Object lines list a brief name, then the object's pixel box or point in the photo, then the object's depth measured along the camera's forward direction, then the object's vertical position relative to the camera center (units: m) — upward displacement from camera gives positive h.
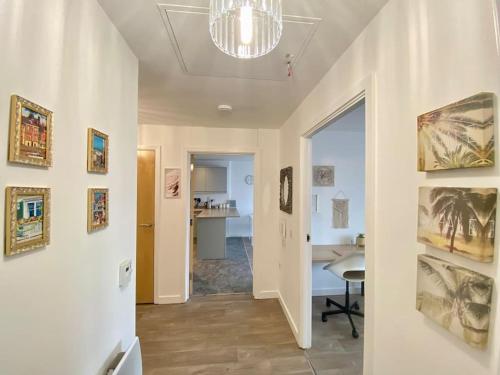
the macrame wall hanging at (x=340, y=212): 3.33 -0.30
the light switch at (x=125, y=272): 1.34 -0.48
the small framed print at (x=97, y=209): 1.03 -0.09
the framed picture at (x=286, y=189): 2.63 +0.02
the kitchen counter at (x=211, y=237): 5.01 -1.00
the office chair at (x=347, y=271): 2.62 -0.90
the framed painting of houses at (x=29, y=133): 0.65 +0.16
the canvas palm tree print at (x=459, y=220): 0.62 -0.08
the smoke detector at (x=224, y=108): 2.33 +0.82
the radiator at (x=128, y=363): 1.15 -0.90
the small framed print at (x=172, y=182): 3.08 +0.10
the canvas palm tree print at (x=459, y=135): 0.63 +0.17
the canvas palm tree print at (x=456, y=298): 0.63 -0.32
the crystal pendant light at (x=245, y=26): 0.77 +0.59
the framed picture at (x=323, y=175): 3.33 +0.22
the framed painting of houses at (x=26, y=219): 0.65 -0.09
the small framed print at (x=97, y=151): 1.03 +0.17
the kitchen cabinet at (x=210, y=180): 6.59 +0.28
